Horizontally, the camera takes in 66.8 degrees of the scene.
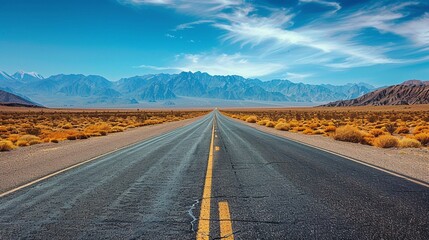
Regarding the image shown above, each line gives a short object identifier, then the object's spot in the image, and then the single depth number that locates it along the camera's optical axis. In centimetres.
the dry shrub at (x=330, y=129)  2606
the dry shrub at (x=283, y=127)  3052
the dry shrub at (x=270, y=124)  3736
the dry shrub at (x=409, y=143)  1566
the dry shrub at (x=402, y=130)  2508
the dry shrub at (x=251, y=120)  4965
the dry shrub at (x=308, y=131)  2579
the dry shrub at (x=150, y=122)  4708
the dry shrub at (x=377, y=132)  2284
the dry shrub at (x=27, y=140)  1764
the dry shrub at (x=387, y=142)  1570
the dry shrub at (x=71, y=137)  2135
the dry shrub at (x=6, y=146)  1516
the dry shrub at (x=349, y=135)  1875
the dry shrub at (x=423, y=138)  1717
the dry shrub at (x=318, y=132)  2536
